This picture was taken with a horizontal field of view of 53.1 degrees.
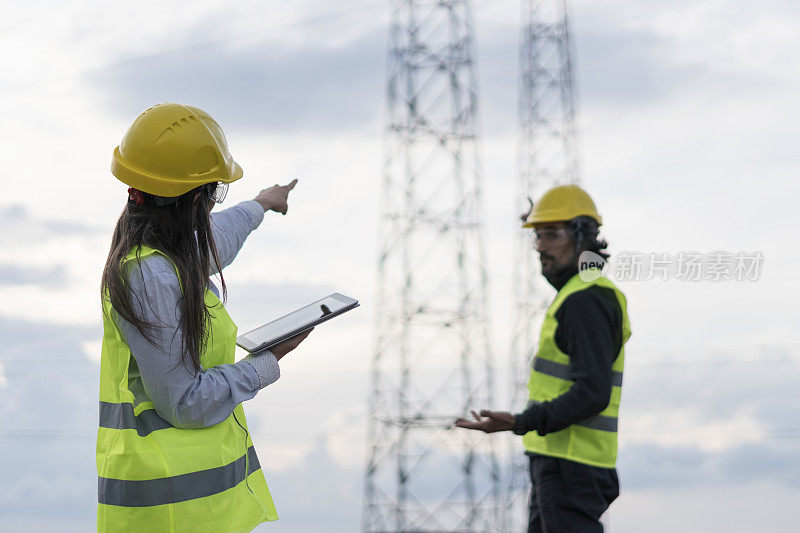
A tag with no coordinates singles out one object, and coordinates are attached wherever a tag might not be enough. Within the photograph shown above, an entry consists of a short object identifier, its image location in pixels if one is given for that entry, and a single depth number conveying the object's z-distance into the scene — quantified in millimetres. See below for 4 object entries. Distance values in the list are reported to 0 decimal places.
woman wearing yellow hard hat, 2113
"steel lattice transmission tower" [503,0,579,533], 14375
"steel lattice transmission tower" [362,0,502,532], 12586
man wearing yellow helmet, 3041
